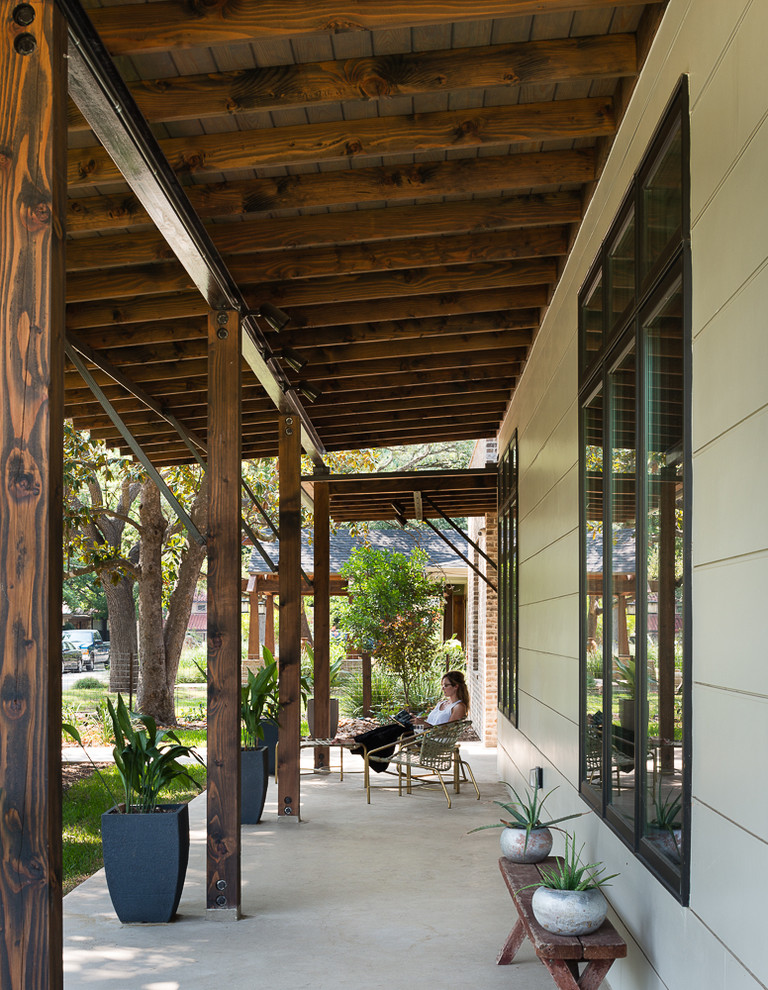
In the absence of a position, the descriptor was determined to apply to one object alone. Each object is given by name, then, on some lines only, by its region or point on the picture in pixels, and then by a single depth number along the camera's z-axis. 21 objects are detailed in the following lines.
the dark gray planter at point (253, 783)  6.73
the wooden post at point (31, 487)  2.02
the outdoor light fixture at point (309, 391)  5.93
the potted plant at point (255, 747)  6.74
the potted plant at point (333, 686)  9.94
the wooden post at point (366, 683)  13.32
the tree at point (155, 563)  11.84
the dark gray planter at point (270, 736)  8.92
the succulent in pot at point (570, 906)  2.89
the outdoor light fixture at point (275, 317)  4.72
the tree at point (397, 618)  14.02
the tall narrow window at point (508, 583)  7.65
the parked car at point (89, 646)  29.98
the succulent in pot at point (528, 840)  3.77
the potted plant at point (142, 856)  4.35
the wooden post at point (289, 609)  6.92
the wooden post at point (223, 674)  4.47
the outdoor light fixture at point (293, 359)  5.36
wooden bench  2.80
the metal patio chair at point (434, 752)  7.93
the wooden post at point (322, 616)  9.30
